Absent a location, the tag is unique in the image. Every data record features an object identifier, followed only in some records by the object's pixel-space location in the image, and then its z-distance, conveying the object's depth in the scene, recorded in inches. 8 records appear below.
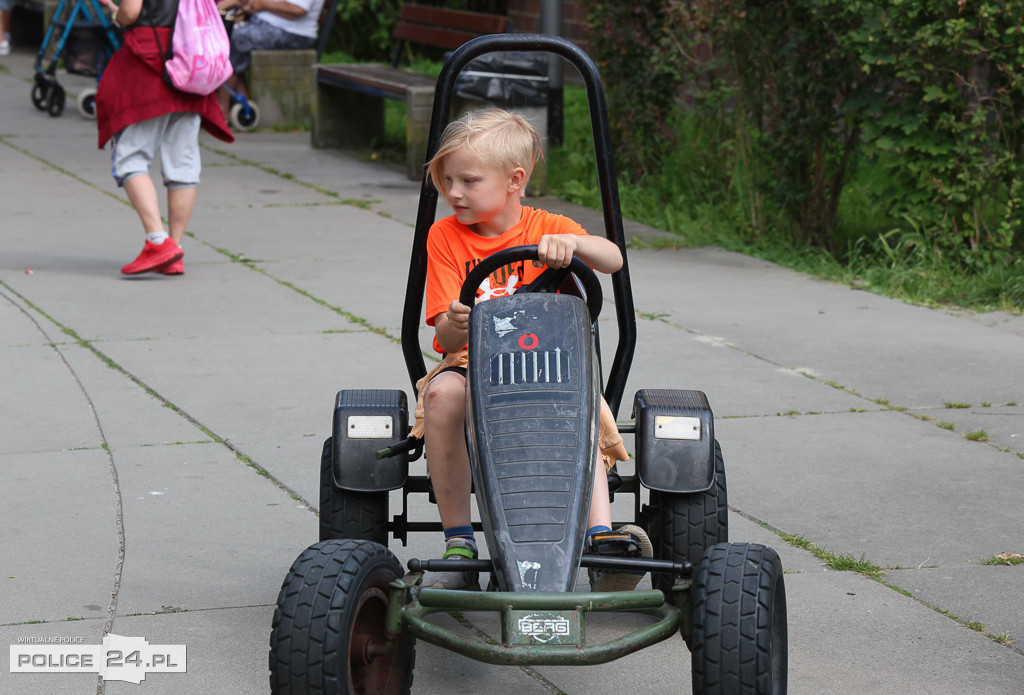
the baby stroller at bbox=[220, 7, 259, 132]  485.7
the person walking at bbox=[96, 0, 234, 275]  269.9
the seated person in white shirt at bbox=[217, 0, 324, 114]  493.7
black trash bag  362.9
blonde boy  119.1
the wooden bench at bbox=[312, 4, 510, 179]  399.9
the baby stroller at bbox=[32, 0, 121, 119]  468.8
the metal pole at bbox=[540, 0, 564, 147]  418.6
